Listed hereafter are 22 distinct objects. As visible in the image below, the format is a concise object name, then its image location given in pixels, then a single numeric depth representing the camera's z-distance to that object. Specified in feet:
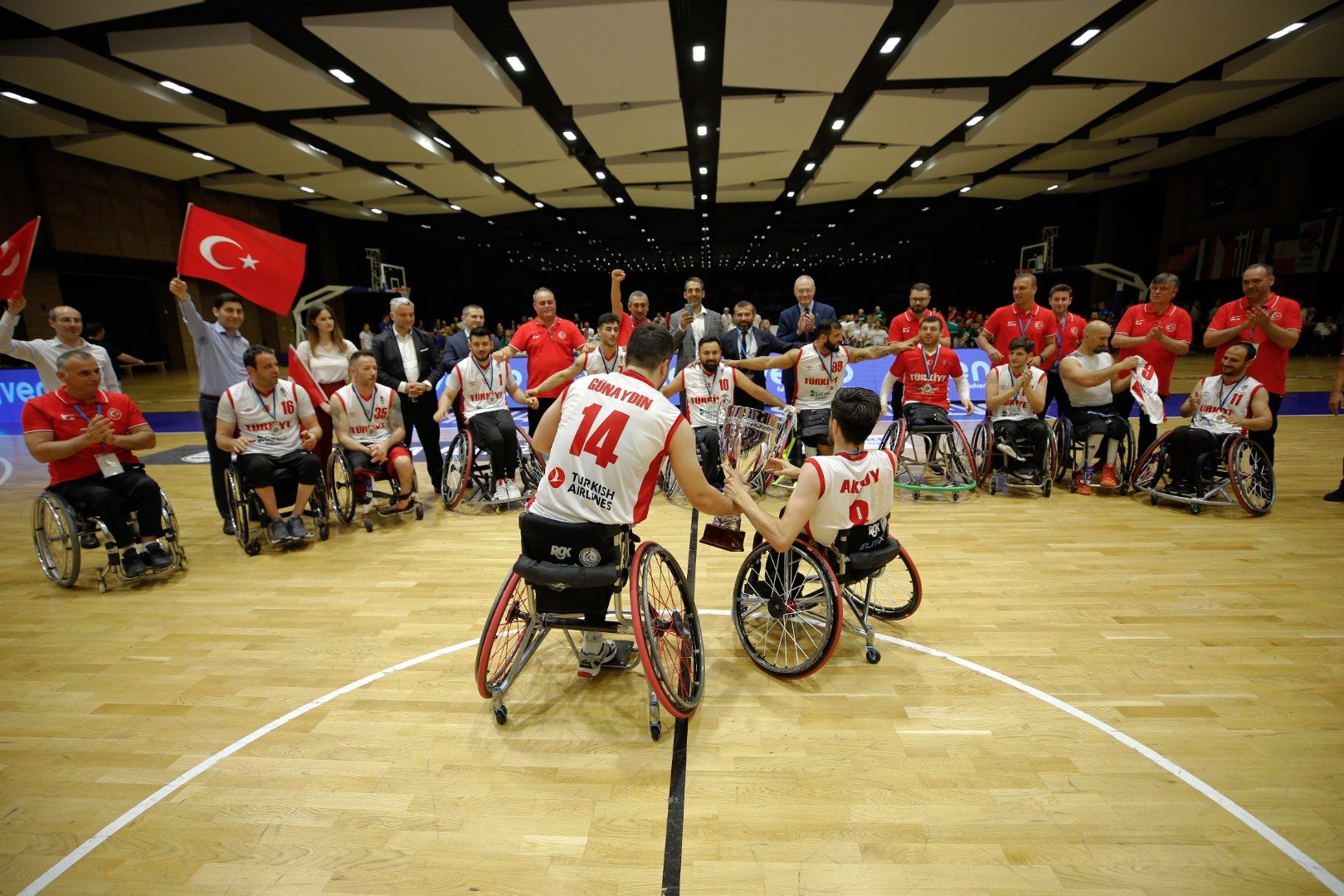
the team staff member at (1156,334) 14.88
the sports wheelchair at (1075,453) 15.19
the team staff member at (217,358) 12.77
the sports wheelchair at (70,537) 10.28
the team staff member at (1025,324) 16.29
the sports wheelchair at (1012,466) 15.10
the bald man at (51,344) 11.86
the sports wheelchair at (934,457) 14.57
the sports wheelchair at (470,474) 15.12
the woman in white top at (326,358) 14.76
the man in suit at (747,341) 16.97
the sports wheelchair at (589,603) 6.31
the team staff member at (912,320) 16.53
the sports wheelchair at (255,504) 12.28
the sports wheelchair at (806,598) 7.51
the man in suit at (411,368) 15.35
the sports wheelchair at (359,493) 13.87
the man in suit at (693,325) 17.43
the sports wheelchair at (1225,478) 13.03
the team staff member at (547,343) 16.89
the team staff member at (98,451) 10.23
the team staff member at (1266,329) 12.96
